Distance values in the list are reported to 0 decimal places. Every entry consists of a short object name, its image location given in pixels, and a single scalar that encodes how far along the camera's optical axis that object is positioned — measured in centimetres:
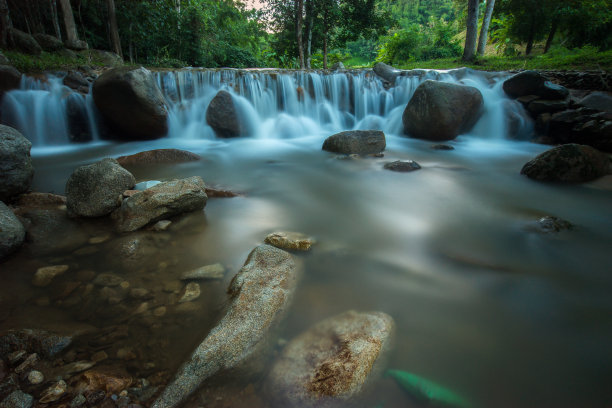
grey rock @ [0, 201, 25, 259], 225
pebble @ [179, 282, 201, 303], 193
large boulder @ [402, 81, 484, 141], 690
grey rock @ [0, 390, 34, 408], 119
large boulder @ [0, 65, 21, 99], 646
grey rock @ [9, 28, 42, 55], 941
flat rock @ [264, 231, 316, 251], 254
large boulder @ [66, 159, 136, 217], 295
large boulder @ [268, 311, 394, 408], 132
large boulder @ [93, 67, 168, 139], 609
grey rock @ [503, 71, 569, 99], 742
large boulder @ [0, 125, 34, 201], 310
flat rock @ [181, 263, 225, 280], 214
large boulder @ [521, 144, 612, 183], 410
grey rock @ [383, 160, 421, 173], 509
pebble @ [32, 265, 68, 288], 204
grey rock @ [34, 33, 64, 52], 1063
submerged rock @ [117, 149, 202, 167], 503
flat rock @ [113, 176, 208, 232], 279
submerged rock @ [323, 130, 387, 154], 610
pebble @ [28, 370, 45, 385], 131
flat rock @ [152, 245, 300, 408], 135
